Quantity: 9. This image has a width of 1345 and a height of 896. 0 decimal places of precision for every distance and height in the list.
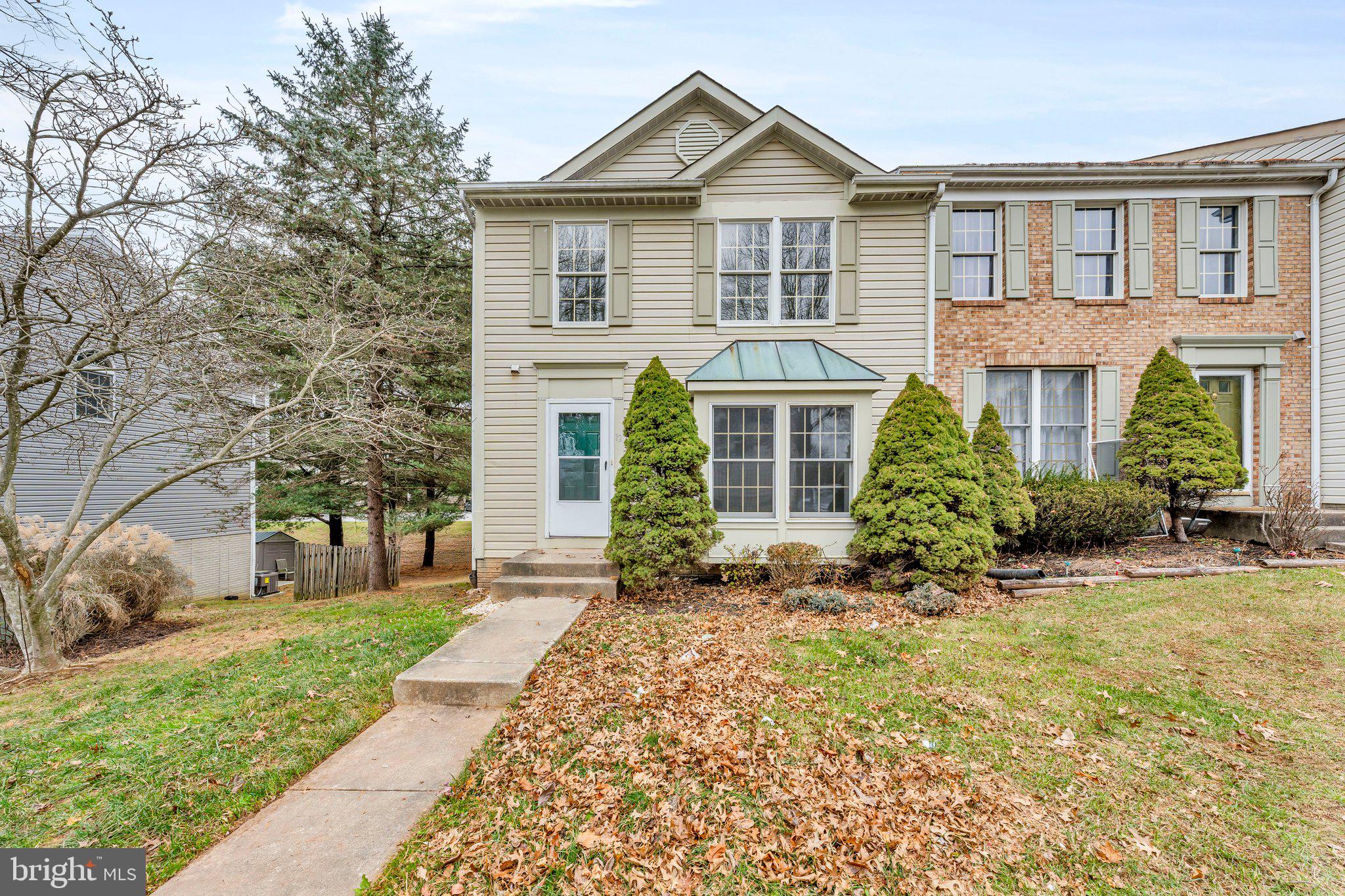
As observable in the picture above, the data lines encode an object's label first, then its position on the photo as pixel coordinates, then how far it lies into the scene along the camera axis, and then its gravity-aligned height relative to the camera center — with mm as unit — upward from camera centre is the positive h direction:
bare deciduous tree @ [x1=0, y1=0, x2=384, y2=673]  4895 +1800
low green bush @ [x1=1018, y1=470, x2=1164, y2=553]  7766 -875
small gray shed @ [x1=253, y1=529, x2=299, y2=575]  17047 -3268
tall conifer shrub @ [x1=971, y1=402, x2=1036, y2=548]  7438 -387
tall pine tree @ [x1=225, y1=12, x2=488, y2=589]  10594 +5619
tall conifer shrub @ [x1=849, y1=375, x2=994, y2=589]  6508 -589
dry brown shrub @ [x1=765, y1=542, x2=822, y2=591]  7090 -1527
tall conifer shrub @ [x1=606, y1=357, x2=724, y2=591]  6668 -550
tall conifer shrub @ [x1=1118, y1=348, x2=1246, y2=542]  7848 +201
